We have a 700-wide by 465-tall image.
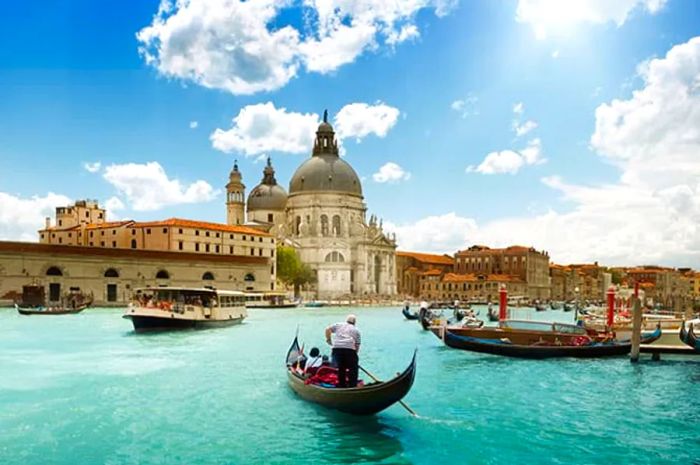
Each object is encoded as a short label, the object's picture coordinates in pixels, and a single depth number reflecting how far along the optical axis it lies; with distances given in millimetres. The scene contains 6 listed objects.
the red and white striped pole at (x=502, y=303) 31491
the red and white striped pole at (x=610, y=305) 27853
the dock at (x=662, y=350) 20344
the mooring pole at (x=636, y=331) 19328
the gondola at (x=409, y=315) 42450
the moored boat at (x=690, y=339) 20219
